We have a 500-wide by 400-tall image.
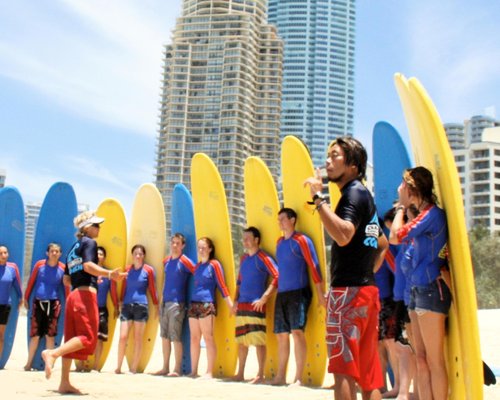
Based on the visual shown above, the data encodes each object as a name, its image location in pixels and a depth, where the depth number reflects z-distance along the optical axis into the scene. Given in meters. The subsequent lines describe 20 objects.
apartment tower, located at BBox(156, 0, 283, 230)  84.62
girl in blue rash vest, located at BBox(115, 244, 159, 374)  7.62
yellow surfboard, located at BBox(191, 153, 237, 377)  7.19
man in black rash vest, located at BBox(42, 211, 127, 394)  5.09
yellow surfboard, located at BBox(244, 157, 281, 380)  6.79
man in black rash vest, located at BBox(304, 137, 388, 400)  2.80
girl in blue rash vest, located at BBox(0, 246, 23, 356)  7.51
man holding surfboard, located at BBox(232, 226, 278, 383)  6.61
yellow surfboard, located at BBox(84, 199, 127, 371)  8.15
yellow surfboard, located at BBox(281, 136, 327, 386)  6.34
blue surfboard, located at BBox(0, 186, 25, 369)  7.83
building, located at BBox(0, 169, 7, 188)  89.84
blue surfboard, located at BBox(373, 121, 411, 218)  6.13
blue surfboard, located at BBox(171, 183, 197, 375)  7.89
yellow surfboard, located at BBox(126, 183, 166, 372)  7.90
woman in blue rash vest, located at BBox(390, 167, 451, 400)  3.45
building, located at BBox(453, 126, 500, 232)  79.56
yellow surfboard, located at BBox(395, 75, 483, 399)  3.20
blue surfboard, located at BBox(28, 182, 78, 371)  8.02
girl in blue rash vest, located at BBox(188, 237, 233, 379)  7.00
